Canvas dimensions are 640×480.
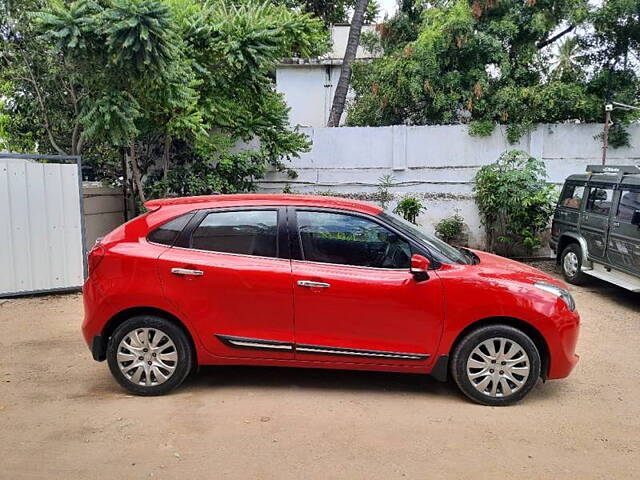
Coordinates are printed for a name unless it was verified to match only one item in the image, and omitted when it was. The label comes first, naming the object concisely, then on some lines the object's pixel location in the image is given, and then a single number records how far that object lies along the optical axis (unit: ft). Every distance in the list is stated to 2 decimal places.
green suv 22.94
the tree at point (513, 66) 31.89
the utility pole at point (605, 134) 30.18
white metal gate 22.16
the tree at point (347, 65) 39.34
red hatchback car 12.91
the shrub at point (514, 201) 29.71
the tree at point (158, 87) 20.81
